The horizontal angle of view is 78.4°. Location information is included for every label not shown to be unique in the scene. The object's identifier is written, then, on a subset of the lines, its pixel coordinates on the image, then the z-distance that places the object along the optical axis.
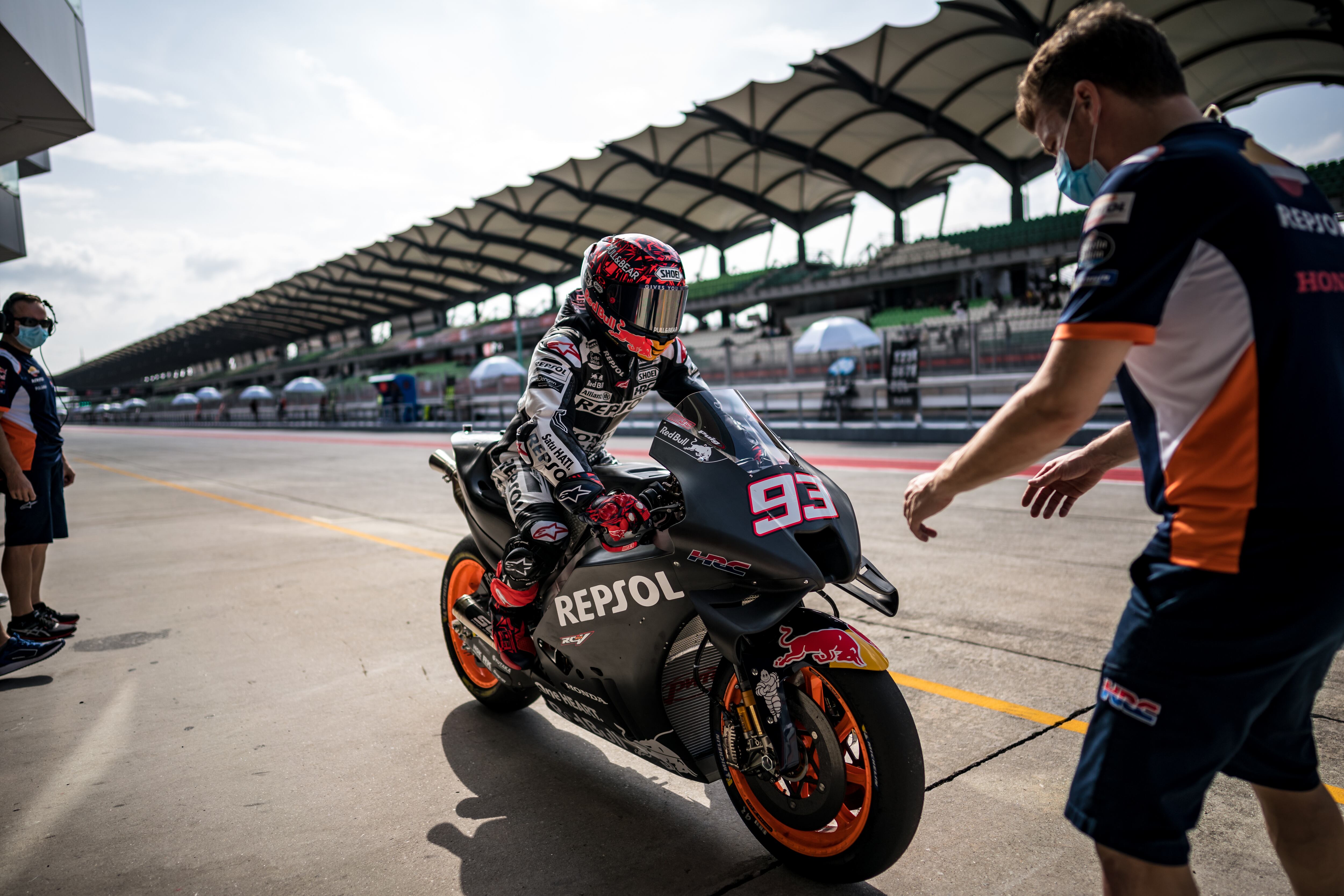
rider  2.85
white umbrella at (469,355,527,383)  33.25
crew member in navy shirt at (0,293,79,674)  4.89
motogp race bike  2.21
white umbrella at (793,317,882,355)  20.53
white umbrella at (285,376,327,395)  48.97
